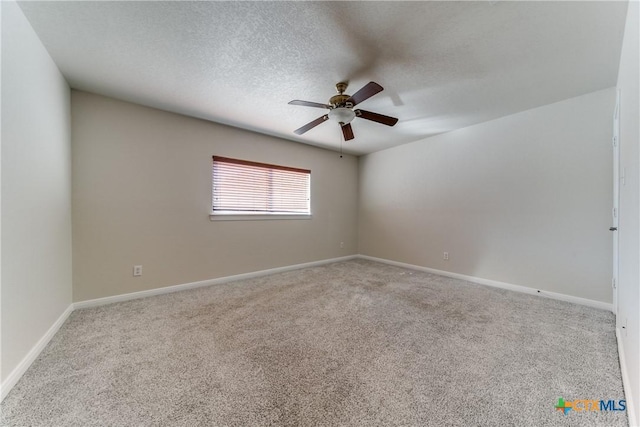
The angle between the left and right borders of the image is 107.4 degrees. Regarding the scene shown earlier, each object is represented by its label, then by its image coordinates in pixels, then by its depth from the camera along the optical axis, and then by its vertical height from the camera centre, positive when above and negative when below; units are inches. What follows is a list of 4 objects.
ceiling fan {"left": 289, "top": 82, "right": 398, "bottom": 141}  83.5 +38.1
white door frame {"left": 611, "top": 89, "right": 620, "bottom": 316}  82.1 +8.1
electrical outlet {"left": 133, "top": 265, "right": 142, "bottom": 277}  108.6 -28.6
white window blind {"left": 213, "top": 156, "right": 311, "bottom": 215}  135.2 +13.5
